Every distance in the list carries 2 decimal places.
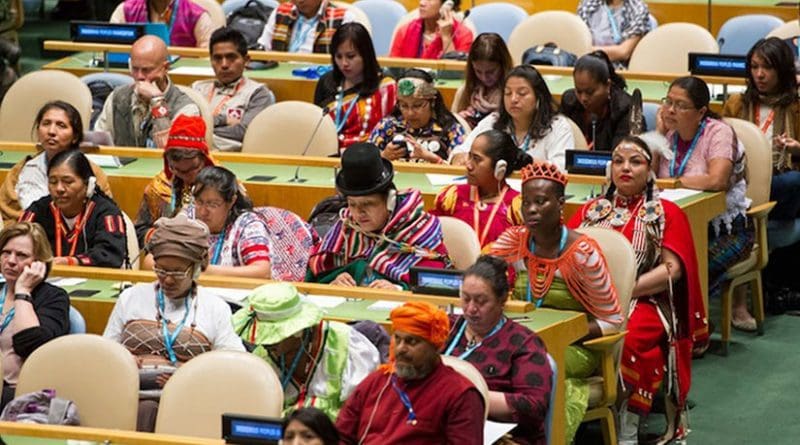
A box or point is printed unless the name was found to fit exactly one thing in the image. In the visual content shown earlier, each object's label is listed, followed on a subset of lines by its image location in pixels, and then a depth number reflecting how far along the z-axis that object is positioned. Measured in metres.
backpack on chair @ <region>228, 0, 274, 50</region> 20.76
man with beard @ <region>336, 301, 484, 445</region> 10.65
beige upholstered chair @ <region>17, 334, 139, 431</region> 11.90
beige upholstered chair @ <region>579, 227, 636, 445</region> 13.22
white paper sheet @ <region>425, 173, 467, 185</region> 15.68
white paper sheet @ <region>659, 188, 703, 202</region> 15.17
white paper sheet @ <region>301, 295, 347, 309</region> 12.97
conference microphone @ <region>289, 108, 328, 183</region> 15.91
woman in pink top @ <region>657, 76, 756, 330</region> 15.57
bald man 17.41
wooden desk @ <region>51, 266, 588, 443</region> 12.44
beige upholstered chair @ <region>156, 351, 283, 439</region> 11.41
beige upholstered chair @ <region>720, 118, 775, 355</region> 16.05
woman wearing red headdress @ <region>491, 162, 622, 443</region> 13.00
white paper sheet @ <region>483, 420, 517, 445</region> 11.30
